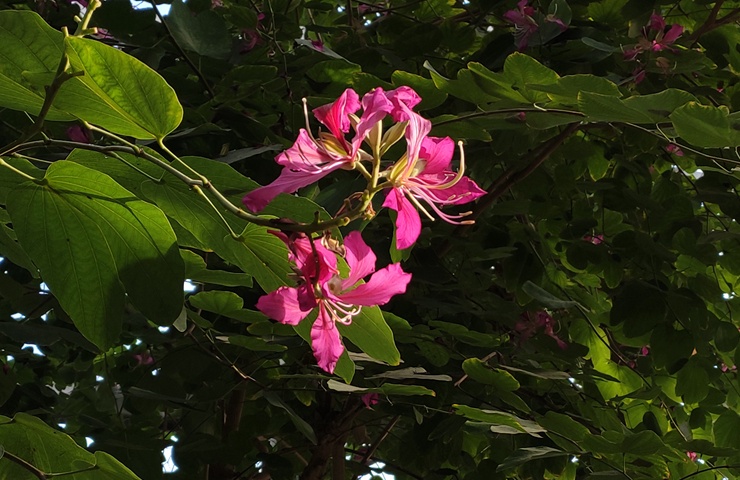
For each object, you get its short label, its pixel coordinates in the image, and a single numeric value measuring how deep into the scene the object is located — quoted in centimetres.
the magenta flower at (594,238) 199
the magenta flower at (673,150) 187
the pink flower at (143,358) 224
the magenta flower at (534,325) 170
